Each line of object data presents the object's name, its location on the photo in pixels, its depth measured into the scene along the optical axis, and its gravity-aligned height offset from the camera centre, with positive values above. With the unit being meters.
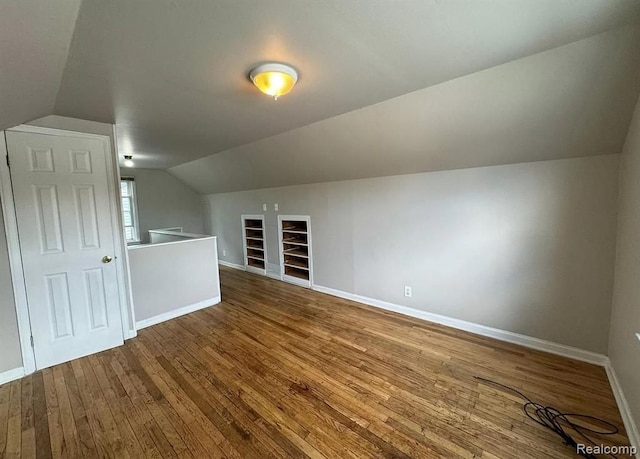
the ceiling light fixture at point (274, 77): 1.68 +0.90
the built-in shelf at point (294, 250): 4.61 -0.73
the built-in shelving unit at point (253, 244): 5.36 -0.68
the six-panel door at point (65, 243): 2.31 -0.23
